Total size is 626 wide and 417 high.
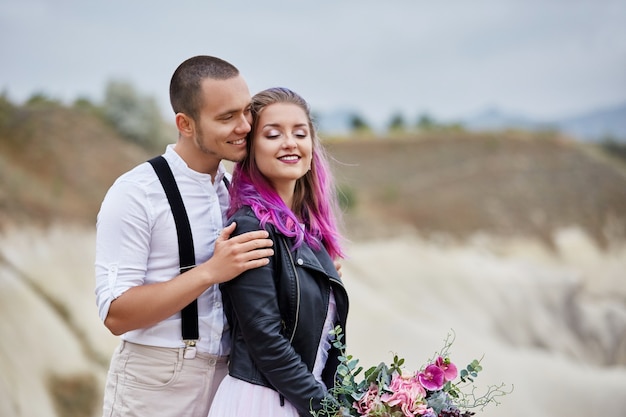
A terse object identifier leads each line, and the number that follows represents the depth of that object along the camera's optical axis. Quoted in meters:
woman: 3.47
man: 3.53
